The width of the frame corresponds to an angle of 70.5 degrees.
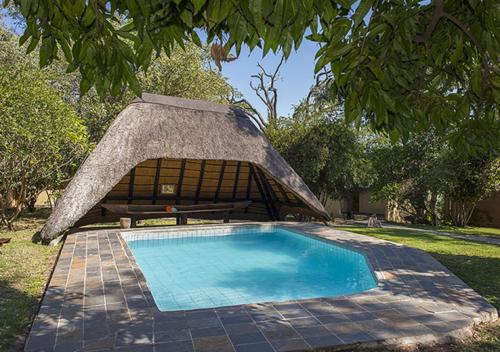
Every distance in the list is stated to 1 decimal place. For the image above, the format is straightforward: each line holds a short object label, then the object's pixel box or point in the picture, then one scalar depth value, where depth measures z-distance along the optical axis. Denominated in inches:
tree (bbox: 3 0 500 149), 50.0
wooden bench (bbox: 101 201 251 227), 416.8
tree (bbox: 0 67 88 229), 326.3
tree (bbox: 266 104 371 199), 575.2
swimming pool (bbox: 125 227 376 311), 229.3
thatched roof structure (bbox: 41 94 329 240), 332.2
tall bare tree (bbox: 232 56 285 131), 1069.1
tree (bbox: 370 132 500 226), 528.1
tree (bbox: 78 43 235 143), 540.5
